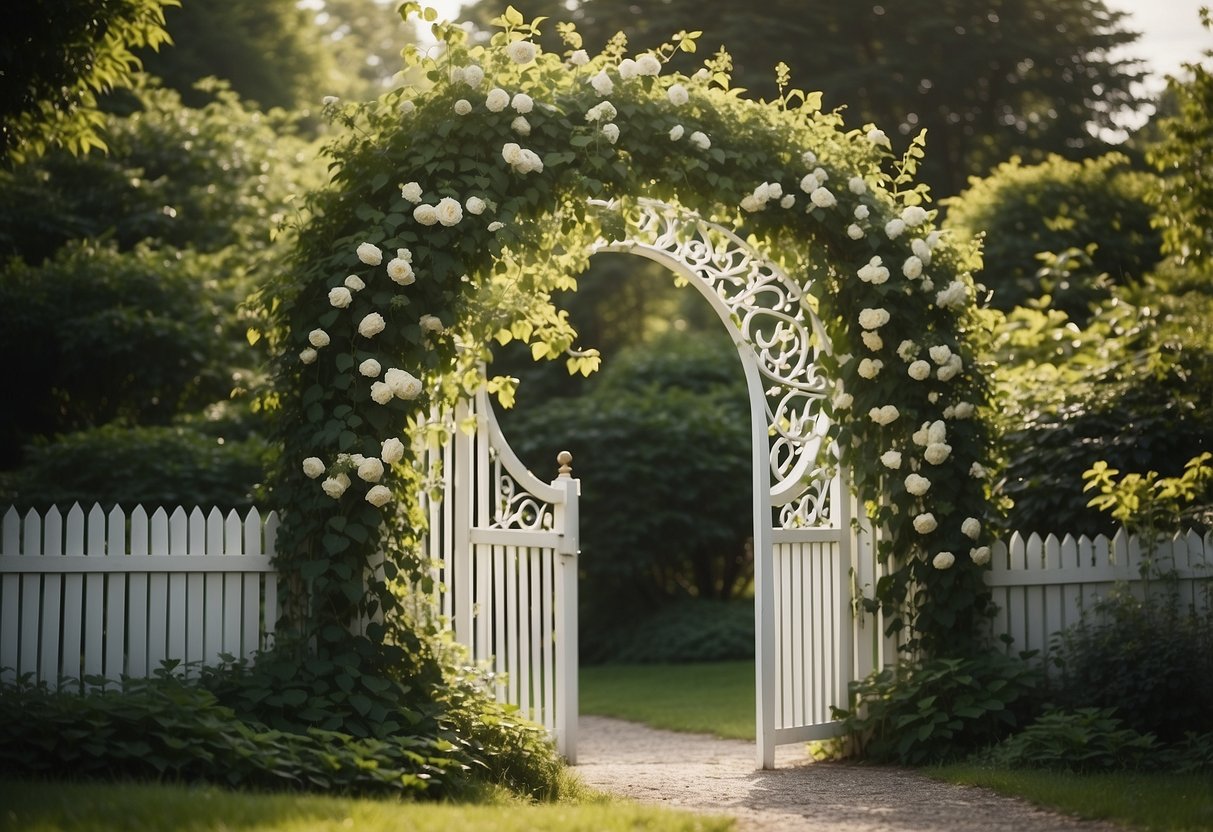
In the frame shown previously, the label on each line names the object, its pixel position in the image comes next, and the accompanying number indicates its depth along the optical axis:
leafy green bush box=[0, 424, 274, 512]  10.48
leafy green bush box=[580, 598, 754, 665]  13.42
